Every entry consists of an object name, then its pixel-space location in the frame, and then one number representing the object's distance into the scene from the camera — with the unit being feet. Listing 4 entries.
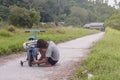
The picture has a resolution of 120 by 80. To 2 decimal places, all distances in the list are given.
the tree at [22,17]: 159.04
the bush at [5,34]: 89.61
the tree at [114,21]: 213.17
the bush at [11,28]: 113.29
